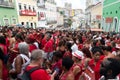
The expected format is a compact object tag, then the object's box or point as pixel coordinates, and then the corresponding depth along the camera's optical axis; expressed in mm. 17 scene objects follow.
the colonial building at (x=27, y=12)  12867
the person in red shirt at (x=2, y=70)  1764
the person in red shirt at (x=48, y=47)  2821
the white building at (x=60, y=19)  28146
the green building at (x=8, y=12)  10732
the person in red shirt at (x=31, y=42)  2413
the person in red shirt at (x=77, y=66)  1481
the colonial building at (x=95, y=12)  16059
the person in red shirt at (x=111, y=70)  1254
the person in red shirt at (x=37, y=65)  1369
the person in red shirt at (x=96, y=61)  1777
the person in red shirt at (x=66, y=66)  1496
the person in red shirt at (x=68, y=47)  2389
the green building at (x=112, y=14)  9760
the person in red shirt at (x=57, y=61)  1841
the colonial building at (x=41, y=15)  17965
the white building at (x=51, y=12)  21930
